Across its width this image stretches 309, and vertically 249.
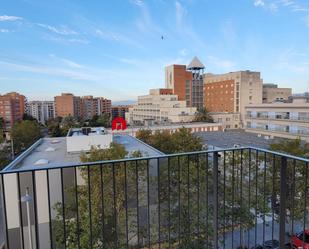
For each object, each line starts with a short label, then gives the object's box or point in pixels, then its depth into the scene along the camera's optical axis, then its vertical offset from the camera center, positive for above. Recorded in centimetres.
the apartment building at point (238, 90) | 4403 +343
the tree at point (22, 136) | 2569 -269
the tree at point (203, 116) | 4034 -131
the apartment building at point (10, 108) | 4744 +77
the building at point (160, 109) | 4266 +2
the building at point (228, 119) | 4184 -194
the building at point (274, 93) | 5316 +342
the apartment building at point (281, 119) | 2255 -123
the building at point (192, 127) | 2920 -249
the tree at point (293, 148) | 988 -180
